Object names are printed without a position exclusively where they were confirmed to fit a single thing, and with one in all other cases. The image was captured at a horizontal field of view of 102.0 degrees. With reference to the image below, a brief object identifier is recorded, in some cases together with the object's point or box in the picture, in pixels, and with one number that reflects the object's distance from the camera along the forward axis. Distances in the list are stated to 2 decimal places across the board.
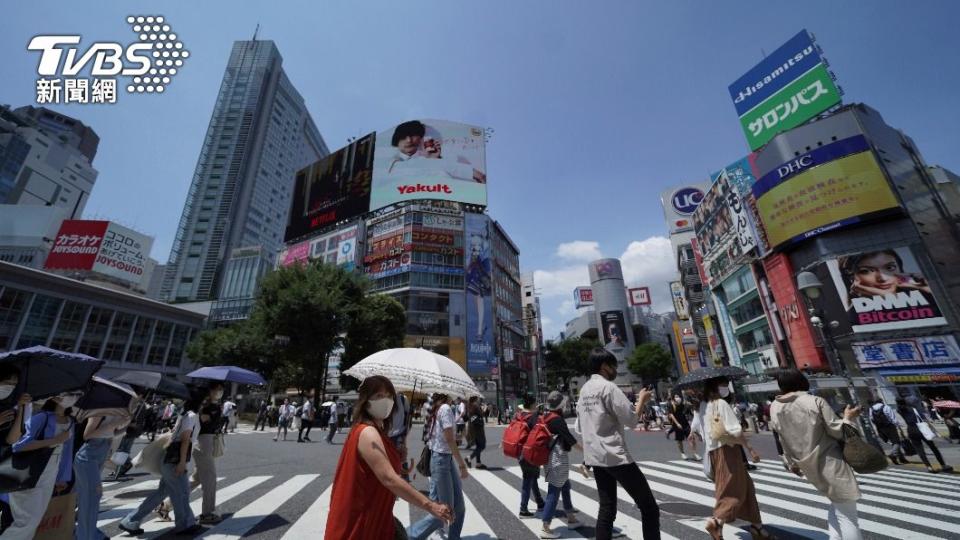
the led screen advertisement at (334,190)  50.78
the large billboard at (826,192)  26.70
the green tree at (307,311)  26.73
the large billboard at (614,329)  82.44
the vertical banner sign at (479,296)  43.38
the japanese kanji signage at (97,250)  41.00
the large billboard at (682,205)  57.75
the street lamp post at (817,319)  10.59
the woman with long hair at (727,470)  4.04
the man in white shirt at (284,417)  17.50
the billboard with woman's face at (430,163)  48.25
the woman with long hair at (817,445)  3.40
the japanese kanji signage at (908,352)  23.09
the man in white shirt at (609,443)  3.27
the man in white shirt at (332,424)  15.62
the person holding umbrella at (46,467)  3.03
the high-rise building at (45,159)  61.38
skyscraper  73.69
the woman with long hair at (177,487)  4.57
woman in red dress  1.89
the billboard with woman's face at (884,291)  24.31
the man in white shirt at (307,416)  16.67
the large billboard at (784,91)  31.61
